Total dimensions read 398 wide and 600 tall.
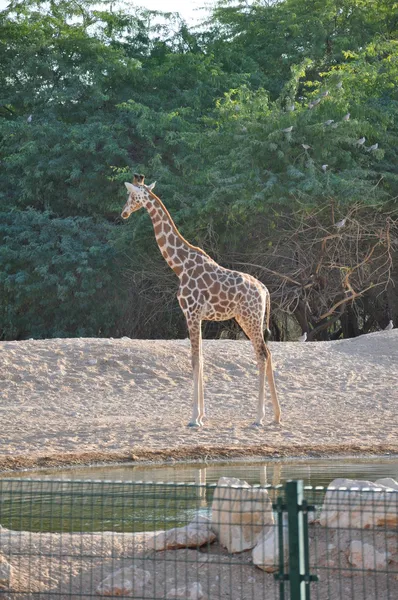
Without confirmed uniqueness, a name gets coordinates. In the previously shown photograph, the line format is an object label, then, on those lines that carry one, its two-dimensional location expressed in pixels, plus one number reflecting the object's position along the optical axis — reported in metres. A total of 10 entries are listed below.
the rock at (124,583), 11.01
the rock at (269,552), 11.45
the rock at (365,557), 11.46
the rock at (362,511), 11.24
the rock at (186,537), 12.44
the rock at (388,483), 14.33
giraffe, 27.50
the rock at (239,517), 11.99
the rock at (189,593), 10.97
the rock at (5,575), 11.06
